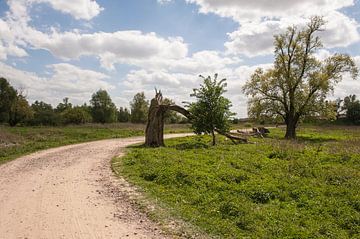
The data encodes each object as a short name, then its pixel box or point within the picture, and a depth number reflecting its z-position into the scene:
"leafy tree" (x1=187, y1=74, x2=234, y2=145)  26.48
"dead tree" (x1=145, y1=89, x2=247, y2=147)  26.55
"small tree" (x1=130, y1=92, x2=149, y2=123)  75.62
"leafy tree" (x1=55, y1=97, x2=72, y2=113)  91.08
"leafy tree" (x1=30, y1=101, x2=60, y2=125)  61.47
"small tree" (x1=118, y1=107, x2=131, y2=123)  91.91
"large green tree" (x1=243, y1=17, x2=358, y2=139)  39.06
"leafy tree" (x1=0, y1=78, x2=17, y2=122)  55.84
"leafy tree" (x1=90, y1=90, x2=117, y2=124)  75.50
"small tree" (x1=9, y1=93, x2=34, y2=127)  57.28
